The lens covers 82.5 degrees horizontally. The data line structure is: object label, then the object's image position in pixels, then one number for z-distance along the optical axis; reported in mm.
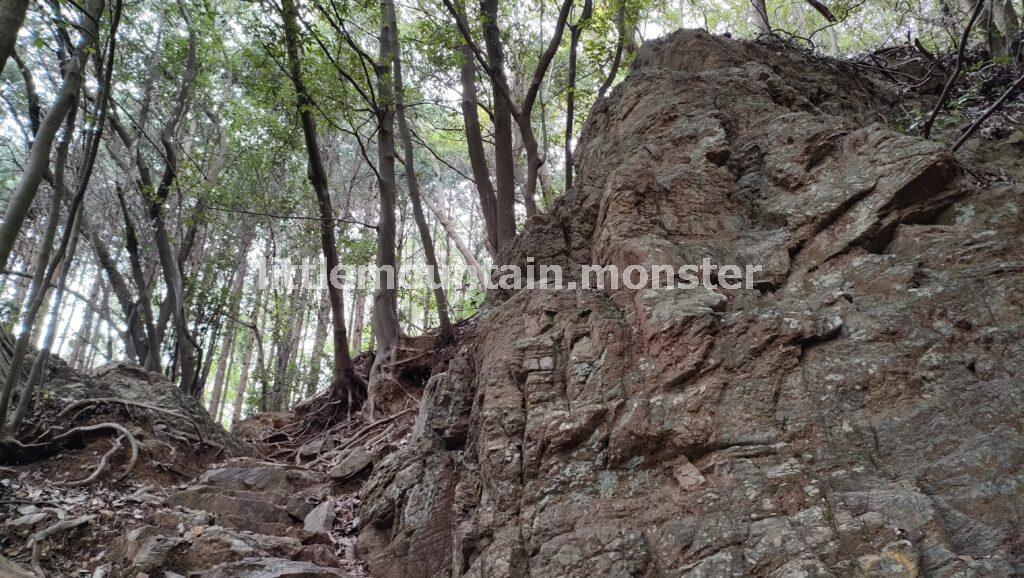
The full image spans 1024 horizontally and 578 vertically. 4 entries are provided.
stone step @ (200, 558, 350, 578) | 3824
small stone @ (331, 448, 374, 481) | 7035
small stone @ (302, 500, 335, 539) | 5289
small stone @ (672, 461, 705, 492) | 3467
